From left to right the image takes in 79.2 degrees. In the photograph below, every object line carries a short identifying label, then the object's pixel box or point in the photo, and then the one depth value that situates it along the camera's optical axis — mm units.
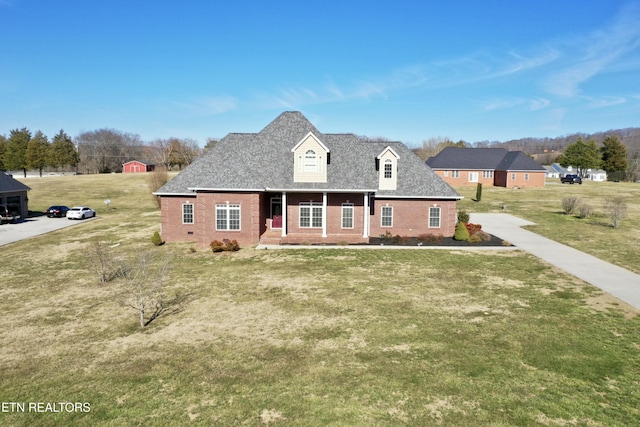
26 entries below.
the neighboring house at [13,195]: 41438
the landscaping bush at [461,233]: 28922
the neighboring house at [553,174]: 113875
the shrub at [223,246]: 26359
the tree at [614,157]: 91062
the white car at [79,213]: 44500
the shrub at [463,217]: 32812
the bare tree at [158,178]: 45031
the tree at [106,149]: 118188
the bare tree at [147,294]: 15055
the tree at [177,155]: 112081
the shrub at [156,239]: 28580
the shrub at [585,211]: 40375
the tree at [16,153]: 85031
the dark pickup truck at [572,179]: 78312
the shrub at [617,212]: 34750
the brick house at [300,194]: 27969
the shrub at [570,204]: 42844
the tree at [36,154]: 84725
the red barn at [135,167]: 101562
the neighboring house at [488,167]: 68812
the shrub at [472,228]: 30328
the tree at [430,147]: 137700
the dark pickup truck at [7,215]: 40938
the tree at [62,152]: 87638
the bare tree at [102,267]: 20344
